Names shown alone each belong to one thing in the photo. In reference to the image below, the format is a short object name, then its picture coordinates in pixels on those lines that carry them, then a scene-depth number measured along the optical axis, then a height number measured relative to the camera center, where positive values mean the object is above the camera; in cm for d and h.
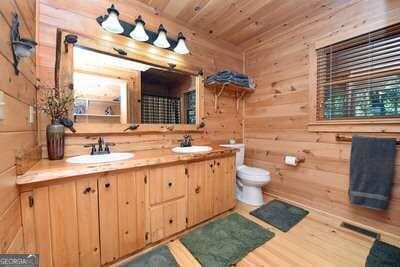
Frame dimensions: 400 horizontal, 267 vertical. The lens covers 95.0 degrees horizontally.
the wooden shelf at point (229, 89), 256 +61
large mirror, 163 +39
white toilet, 231 -71
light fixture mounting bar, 171 +103
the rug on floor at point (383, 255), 138 -101
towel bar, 193 -9
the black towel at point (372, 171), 167 -40
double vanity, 107 -53
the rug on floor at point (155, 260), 138 -101
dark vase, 137 -8
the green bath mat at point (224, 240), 146 -100
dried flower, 141 +22
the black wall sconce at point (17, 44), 87 +41
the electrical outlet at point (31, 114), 125 +11
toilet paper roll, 235 -40
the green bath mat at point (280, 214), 195 -99
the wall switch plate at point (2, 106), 76 +10
